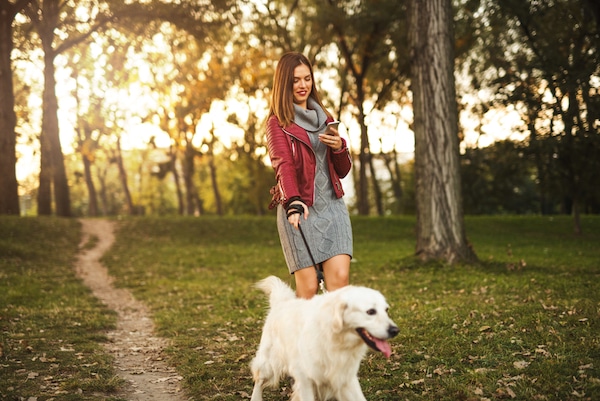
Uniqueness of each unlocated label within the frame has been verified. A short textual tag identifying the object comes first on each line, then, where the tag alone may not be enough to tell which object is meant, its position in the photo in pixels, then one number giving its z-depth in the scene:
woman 4.90
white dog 3.84
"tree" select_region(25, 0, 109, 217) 24.81
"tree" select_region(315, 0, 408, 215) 27.30
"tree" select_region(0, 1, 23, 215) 22.52
